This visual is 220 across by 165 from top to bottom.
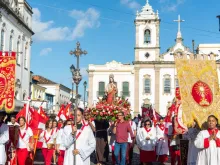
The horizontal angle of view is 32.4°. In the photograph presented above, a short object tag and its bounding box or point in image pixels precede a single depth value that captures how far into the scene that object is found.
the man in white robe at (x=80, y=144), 7.43
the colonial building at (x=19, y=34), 32.00
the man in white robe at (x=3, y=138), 8.62
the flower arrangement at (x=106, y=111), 13.26
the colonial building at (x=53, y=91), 72.88
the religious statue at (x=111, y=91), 15.02
